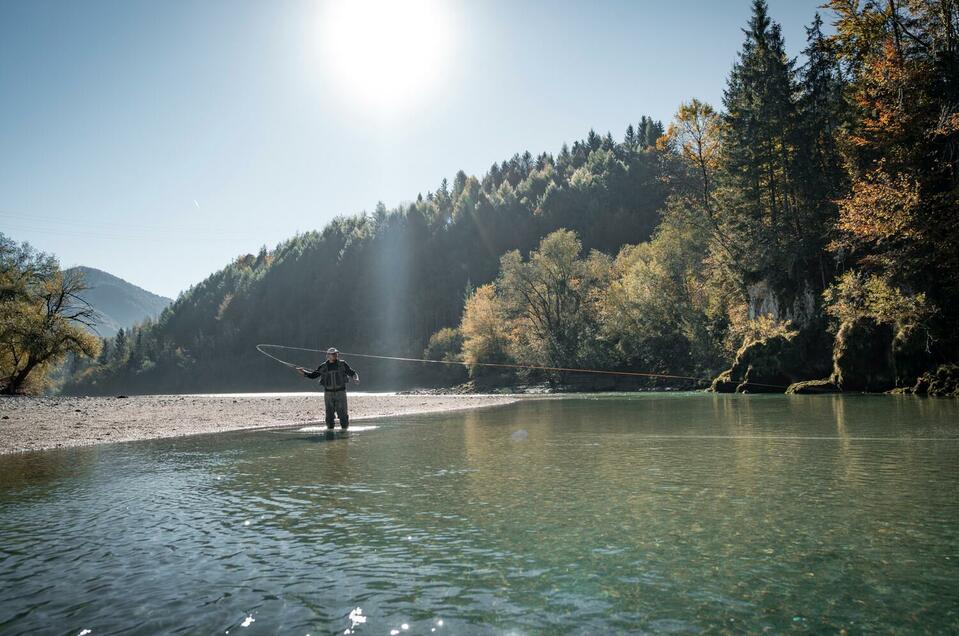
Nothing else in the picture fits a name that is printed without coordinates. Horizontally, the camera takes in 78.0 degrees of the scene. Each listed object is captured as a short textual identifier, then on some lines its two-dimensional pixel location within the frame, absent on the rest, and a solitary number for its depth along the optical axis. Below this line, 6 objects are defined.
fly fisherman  19.02
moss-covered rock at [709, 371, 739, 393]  41.03
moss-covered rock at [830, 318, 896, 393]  30.22
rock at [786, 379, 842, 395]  32.59
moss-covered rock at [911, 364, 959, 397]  25.21
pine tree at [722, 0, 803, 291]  41.44
